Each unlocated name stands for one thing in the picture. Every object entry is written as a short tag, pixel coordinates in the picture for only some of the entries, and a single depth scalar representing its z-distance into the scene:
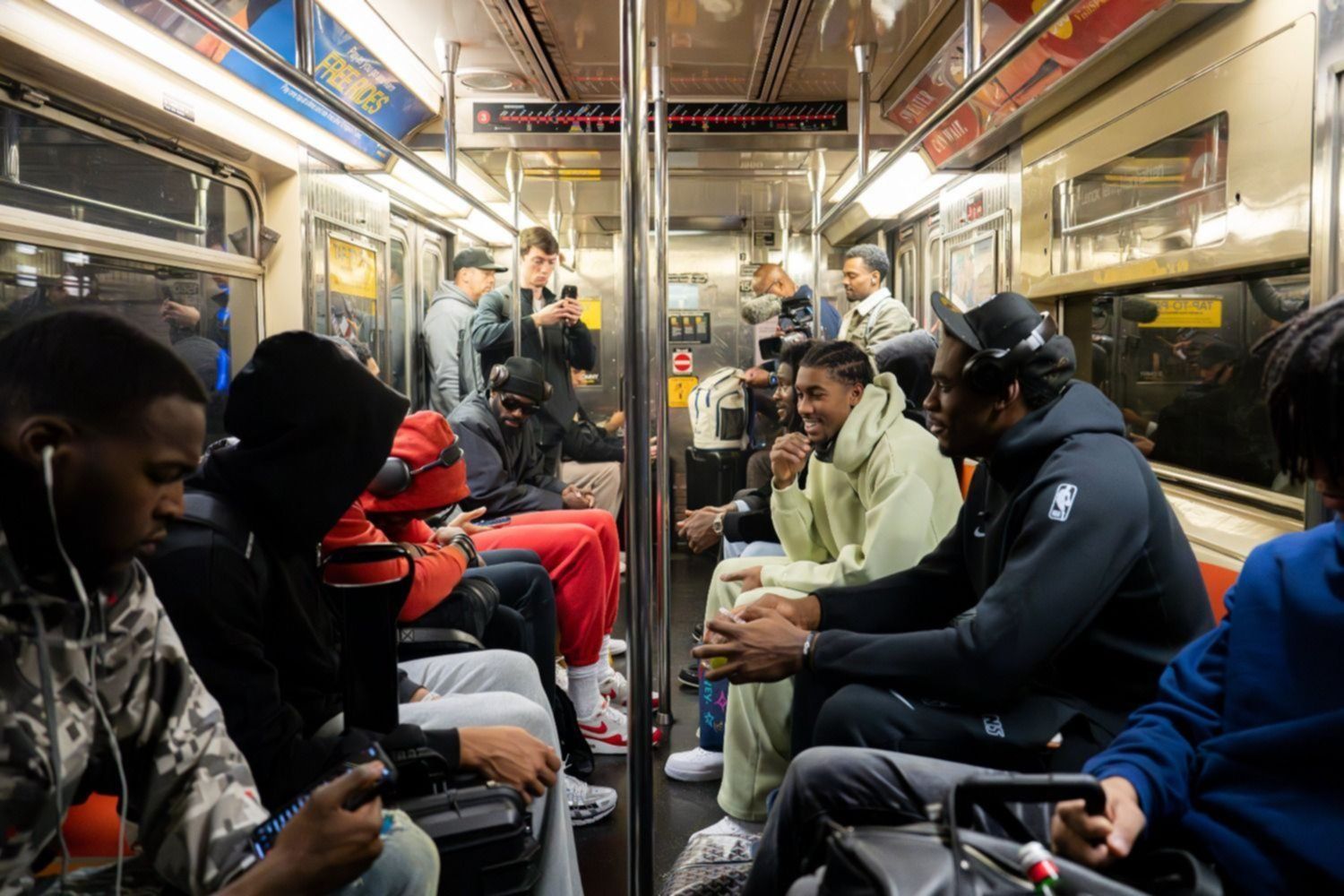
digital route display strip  6.12
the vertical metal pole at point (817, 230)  5.46
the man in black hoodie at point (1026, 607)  1.68
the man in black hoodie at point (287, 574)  1.45
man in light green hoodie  2.54
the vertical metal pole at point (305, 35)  2.83
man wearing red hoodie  2.64
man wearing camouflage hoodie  1.01
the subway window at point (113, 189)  2.80
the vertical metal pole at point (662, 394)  3.21
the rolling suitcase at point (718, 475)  7.09
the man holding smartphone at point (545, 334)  5.46
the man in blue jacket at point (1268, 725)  1.15
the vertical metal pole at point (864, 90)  5.04
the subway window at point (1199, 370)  2.86
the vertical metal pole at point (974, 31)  3.14
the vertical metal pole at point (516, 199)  5.04
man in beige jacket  5.00
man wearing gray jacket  6.26
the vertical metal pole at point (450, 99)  5.09
